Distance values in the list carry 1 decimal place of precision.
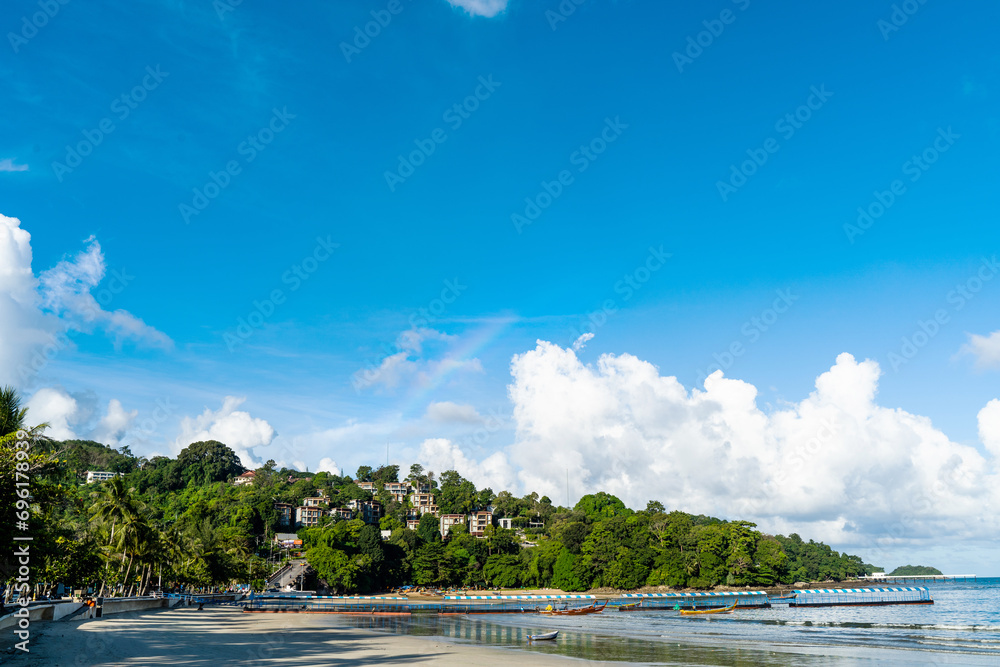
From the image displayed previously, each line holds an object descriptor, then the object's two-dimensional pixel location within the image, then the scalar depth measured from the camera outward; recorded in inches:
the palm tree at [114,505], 2285.9
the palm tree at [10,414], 1011.9
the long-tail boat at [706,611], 2957.7
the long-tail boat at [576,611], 2839.6
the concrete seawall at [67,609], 1285.7
